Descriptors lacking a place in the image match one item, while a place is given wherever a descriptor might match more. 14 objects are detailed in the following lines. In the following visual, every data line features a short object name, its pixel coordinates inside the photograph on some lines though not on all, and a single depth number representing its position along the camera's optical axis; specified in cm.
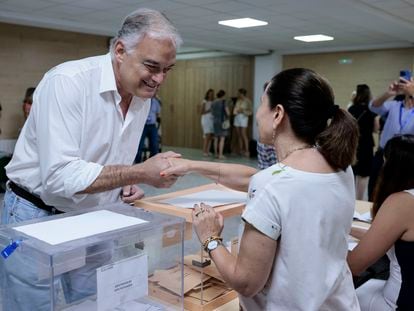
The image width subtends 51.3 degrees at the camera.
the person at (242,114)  1023
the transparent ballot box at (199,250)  131
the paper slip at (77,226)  92
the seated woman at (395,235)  157
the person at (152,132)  766
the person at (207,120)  978
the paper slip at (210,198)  139
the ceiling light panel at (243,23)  659
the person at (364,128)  496
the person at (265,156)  308
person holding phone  396
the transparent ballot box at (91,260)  90
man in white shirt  123
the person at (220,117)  951
